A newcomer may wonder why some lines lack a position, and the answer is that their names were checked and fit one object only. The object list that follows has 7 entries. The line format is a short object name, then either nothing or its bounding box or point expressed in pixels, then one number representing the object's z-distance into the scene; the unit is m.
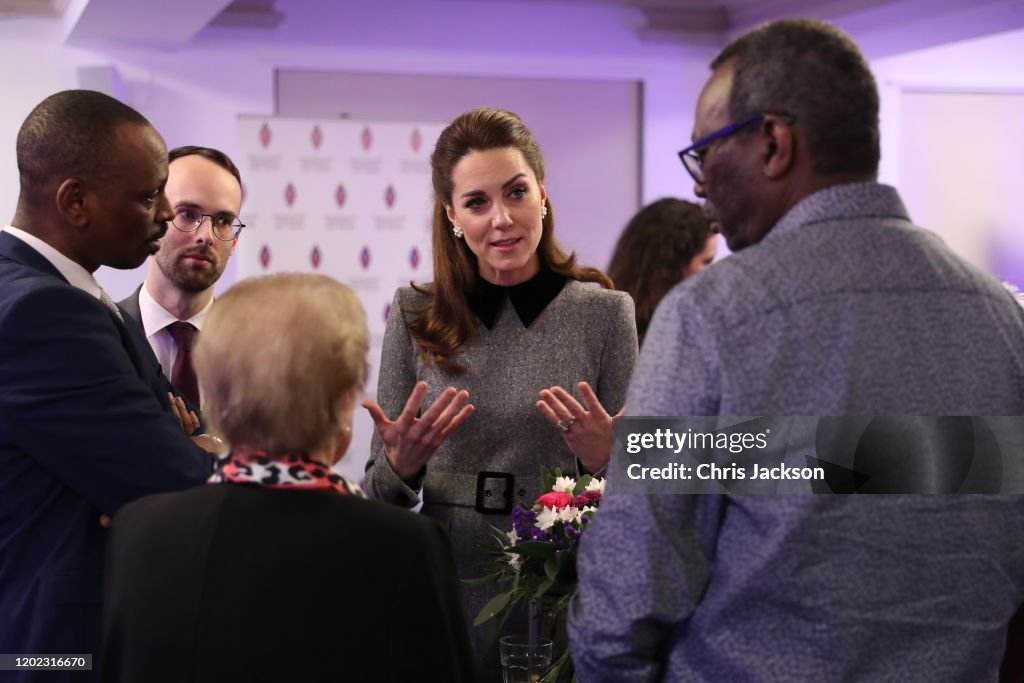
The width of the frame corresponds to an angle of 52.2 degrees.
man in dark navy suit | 1.70
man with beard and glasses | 2.90
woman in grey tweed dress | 2.42
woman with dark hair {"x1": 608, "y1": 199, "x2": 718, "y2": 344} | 4.18
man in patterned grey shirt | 1.22
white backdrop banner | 6.37
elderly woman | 1.29
